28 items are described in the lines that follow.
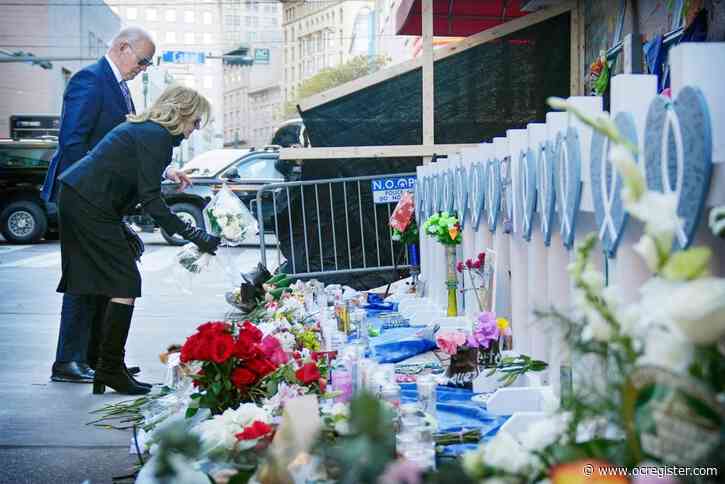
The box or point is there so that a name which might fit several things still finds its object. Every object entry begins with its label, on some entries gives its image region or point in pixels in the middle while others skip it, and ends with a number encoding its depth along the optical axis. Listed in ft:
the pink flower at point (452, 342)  12.75
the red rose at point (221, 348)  10.56
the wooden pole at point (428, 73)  29.04
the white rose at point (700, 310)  4.57
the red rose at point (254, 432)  8.77
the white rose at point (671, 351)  4.75
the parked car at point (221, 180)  53.06
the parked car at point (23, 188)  57.31
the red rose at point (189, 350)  10.58
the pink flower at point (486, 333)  12.83
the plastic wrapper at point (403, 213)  24.93
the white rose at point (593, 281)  5.43
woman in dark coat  16.47
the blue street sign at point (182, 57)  119.96
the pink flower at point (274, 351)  11.42
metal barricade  29.73
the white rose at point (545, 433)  5.74
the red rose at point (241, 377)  10.78
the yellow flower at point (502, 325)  13.41
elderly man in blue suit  17.97
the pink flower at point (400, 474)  4.08
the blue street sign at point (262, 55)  163.92
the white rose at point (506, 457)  5.29
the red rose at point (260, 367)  10.97
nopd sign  28.89
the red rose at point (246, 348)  10.91
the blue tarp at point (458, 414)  10.14
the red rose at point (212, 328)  10.94
